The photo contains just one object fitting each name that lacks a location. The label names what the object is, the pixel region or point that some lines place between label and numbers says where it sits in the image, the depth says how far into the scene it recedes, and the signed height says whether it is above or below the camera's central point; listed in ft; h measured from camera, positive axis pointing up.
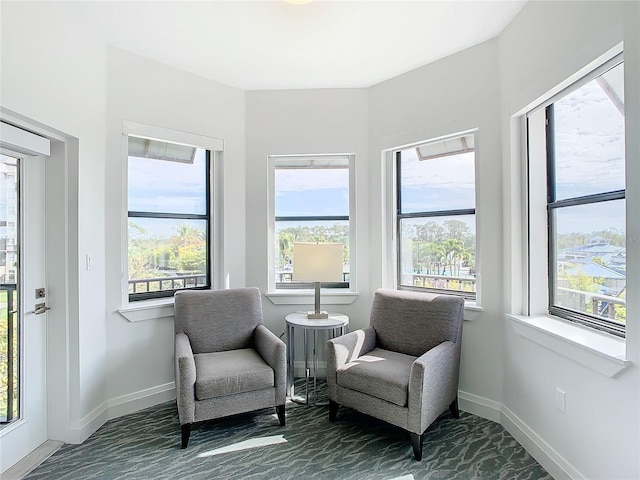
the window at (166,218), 9.88 +0.71
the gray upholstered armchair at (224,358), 7.73 -2.77
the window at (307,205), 11.78 +1.17
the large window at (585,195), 6.10 +0.83
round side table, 9.61 -2.40
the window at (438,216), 9.71 +0.69
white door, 7.11 -1.22
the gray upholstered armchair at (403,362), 7.38 -2.75
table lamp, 9.95 -0.57
